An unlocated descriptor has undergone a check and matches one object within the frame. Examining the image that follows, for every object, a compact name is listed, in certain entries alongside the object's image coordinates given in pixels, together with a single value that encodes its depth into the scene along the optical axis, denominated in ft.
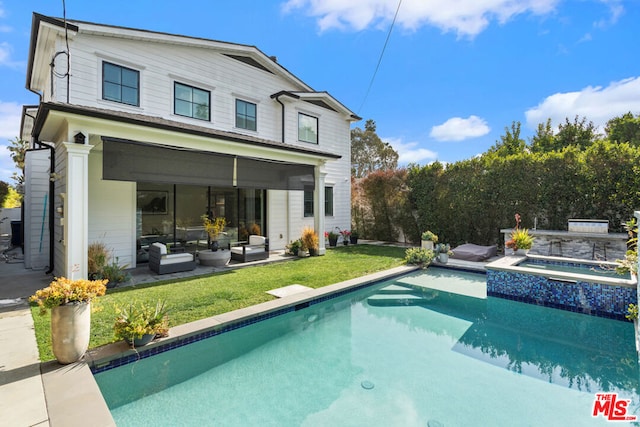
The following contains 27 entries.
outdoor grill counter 31.86
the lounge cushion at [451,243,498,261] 35.58
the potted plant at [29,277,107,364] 11.82
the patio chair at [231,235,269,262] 34.42
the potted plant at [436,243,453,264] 34.06
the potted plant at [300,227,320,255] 38.99
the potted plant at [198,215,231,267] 31.91
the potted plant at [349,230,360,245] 51.19
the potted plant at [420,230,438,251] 36.37
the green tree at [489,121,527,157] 92.48
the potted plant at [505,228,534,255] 31.37
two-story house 23.54
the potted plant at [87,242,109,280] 23.85
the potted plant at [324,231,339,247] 48.16
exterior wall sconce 21.37
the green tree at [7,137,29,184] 77.82
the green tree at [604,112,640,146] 78.69
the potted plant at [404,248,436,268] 32.96
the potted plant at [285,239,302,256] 38.63
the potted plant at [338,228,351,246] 50.67
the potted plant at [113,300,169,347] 13.56
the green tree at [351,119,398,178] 125.49
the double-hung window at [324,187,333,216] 50.98
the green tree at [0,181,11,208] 57.01
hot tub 19.72
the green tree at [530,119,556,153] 84.28
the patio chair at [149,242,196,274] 28.04
